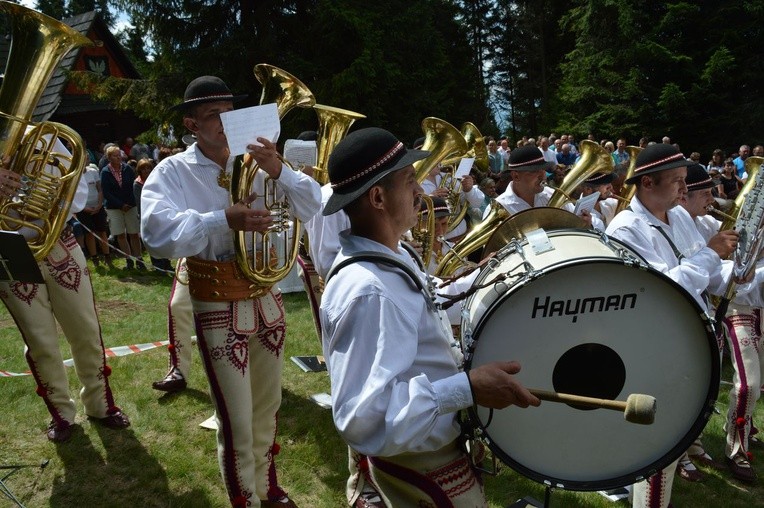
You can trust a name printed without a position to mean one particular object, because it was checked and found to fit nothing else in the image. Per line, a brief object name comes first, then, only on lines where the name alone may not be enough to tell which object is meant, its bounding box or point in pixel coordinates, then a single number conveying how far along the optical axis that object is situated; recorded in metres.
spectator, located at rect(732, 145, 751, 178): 17.50
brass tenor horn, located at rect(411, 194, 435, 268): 4.89
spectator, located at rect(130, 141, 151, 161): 16.80
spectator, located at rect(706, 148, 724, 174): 18.70
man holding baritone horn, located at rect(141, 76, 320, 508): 3.22
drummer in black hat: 1.82
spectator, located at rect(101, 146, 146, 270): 10.96
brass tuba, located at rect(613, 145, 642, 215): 6.28
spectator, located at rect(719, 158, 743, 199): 15.01
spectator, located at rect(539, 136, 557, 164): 17.88
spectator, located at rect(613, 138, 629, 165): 18.32
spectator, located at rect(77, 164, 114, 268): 10.48
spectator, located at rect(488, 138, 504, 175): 17.42
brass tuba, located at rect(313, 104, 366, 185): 4.65
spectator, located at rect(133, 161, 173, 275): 10.71
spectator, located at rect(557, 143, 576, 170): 18.84
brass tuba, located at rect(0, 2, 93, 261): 3.46
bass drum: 2.19
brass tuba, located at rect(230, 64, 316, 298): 3.38
